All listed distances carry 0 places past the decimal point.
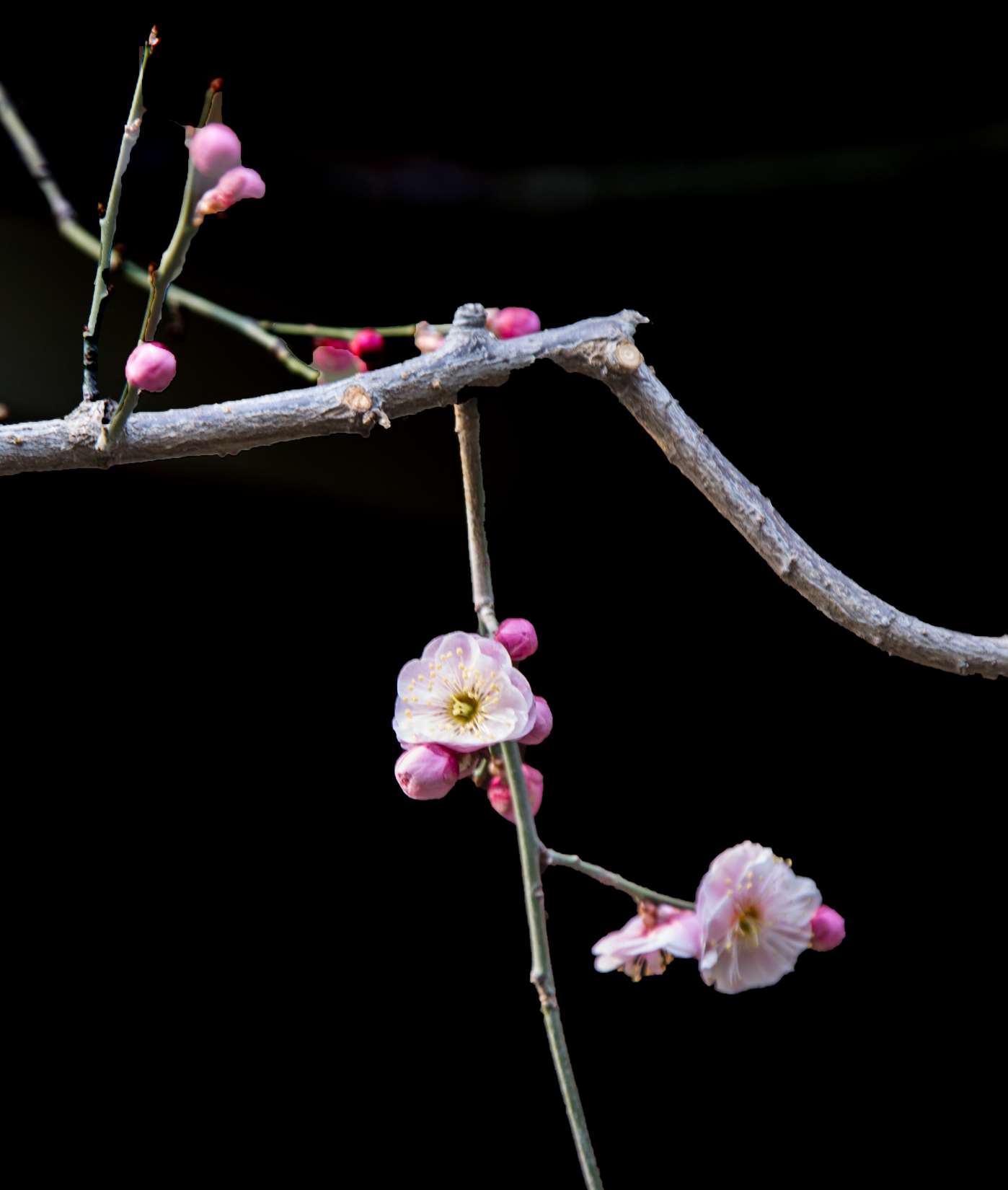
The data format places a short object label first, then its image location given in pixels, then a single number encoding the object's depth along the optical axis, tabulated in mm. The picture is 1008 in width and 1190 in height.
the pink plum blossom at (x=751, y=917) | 1167
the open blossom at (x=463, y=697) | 1187
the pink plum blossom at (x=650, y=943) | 1167
